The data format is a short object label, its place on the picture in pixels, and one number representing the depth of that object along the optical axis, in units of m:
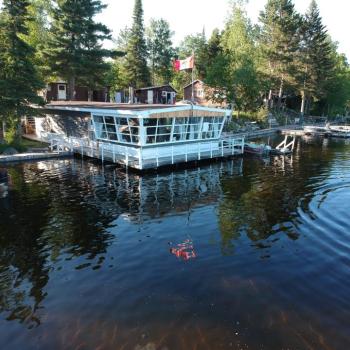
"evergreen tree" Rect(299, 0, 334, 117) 64.69
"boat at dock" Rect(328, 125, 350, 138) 50.94
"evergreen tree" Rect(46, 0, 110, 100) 37.53
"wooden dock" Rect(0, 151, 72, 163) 26.63
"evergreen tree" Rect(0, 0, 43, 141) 26.77
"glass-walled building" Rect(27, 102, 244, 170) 24.92
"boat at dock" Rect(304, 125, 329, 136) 53.35
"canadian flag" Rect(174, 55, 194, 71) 24.42
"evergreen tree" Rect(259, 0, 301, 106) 57.44
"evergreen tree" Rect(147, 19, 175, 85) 73.94
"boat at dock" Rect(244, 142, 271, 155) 32.78
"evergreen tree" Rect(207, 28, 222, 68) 61.16
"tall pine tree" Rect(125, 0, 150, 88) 61.91
